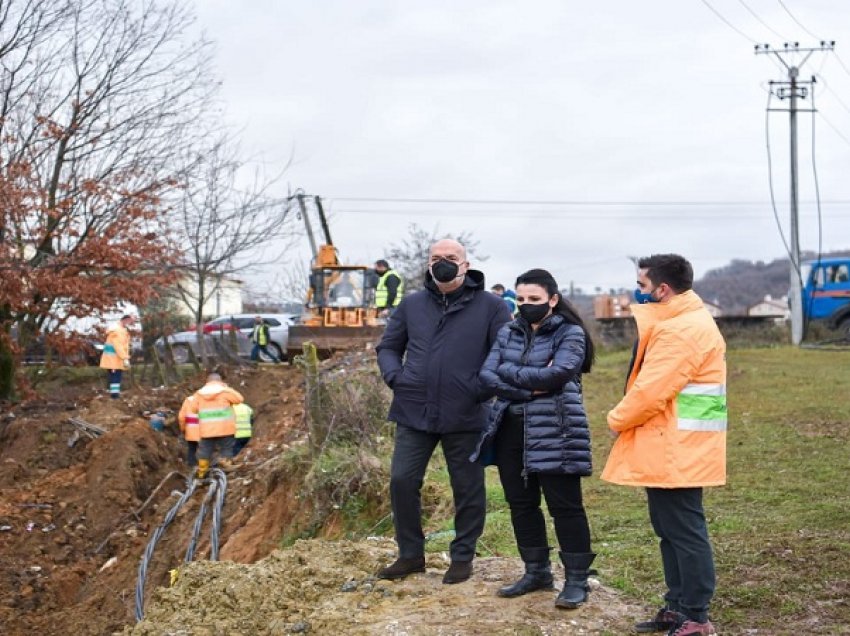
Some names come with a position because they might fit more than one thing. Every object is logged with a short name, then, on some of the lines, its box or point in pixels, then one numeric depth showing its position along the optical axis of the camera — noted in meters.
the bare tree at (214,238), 27.63
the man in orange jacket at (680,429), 5.62
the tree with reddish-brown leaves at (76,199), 19.95
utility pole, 34.88
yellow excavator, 27.09
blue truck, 33.41
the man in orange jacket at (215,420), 15.98
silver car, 33.12
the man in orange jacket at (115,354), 22.64
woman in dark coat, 6.19
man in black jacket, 6.85
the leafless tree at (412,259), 39.93
